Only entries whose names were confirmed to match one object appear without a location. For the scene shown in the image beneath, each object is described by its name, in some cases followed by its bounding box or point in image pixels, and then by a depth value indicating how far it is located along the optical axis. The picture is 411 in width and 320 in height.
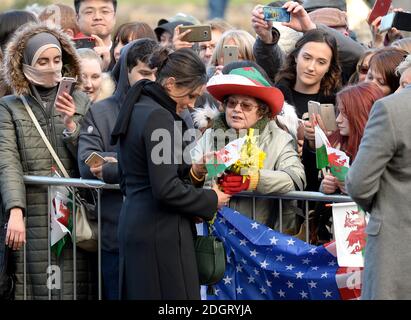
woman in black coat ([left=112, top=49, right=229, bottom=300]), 14.07
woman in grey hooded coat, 16.66
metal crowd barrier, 15.45
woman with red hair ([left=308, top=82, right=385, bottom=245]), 15.89
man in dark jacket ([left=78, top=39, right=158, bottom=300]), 16.23
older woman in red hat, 15.90
